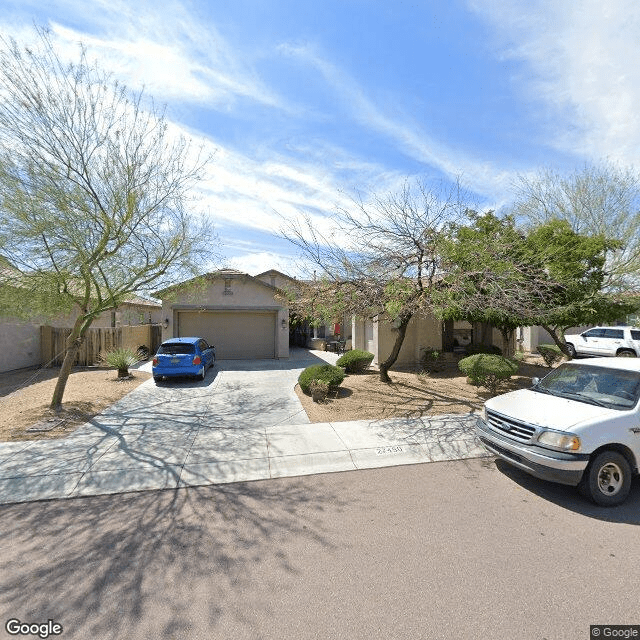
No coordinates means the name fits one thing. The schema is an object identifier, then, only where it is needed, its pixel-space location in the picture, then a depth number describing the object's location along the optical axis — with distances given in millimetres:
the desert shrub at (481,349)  14243
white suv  16077
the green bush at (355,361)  12477
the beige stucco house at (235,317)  15797
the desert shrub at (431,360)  12981
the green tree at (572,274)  9219
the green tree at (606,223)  13703
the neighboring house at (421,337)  14102
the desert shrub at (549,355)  14776
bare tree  8461
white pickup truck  4012
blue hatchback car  11070
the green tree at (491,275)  7848
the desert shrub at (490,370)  9508
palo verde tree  6441
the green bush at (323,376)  9074
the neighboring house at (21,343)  12609
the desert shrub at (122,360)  11648
